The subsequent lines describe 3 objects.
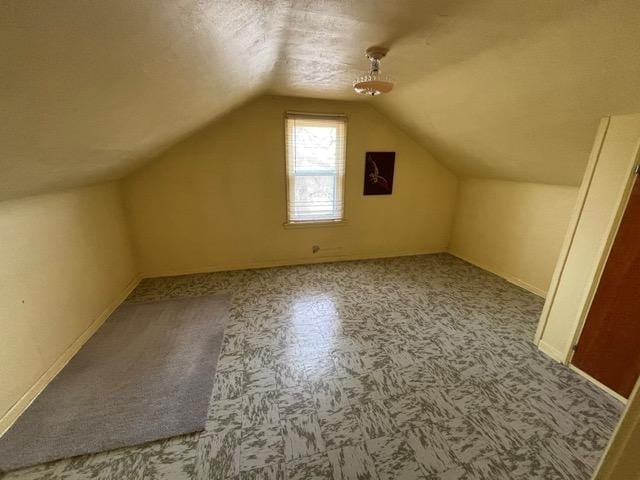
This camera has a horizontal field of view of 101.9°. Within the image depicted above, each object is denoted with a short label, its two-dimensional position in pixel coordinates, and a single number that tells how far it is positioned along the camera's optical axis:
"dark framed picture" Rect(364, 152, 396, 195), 3.59
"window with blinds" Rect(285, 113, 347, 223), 3.26
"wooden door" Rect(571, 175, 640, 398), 1.56
